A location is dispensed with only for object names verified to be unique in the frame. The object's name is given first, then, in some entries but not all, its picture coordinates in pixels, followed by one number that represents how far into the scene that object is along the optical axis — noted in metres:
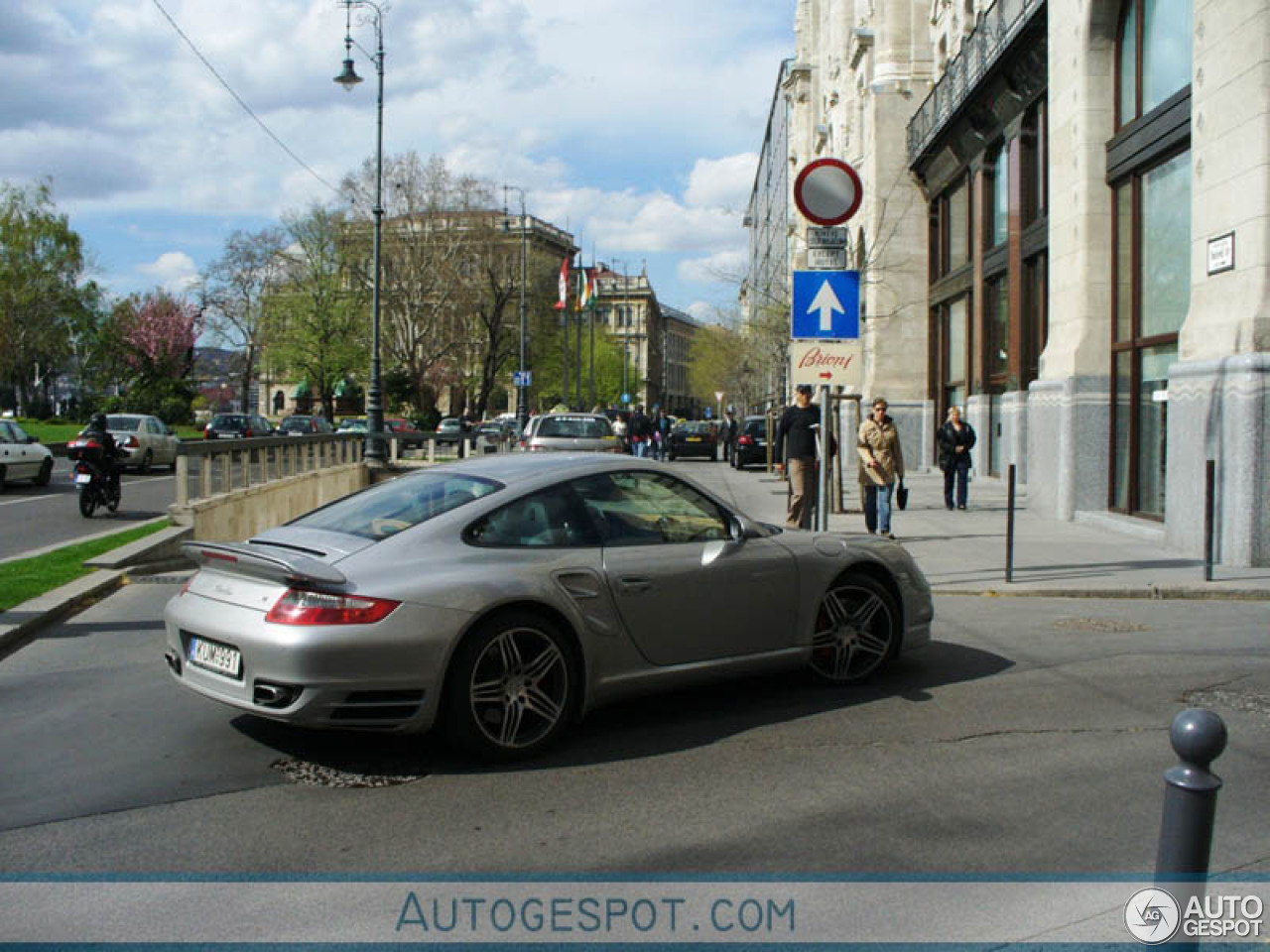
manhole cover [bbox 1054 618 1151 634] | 9.08
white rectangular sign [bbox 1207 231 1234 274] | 12.20
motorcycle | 19.12
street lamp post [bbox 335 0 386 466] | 31.59
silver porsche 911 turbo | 5.11
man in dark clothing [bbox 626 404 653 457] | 37.06
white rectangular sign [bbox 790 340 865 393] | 11.07
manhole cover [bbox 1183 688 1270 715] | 6.41
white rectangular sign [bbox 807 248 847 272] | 11.08
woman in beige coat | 14.94
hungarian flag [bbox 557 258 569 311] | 56.19
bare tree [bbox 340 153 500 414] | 62.38
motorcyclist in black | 19.44
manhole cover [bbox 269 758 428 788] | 5.14
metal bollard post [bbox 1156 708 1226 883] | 2.64
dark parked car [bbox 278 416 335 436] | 58.01
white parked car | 25.00
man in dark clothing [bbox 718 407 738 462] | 41.09
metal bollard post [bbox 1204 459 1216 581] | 11.03
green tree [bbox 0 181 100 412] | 66.00
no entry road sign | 10.58
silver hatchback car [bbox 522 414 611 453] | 25.67
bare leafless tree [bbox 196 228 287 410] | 75.31
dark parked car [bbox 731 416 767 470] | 36.94
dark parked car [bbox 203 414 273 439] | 45.56
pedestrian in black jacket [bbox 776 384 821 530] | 14.60
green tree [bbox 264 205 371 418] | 67.06
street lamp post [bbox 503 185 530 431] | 54.22
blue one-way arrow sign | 10.97
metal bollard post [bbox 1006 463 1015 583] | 11.20
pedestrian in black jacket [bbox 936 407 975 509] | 19.78
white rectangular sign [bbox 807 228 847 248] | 11.11
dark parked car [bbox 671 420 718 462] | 46.69
